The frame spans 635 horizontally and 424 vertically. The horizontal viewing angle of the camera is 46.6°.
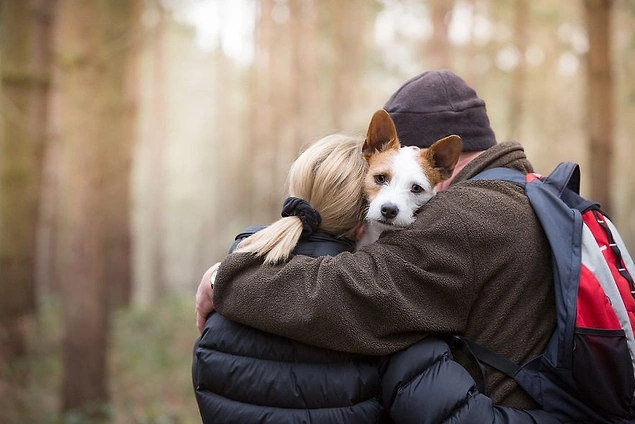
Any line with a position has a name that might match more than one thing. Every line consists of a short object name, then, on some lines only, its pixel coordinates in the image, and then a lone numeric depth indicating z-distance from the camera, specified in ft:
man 9.87
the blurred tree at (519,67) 65.00
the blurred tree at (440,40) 40.27
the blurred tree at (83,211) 28.30
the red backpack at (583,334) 9.84
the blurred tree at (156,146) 77.77
